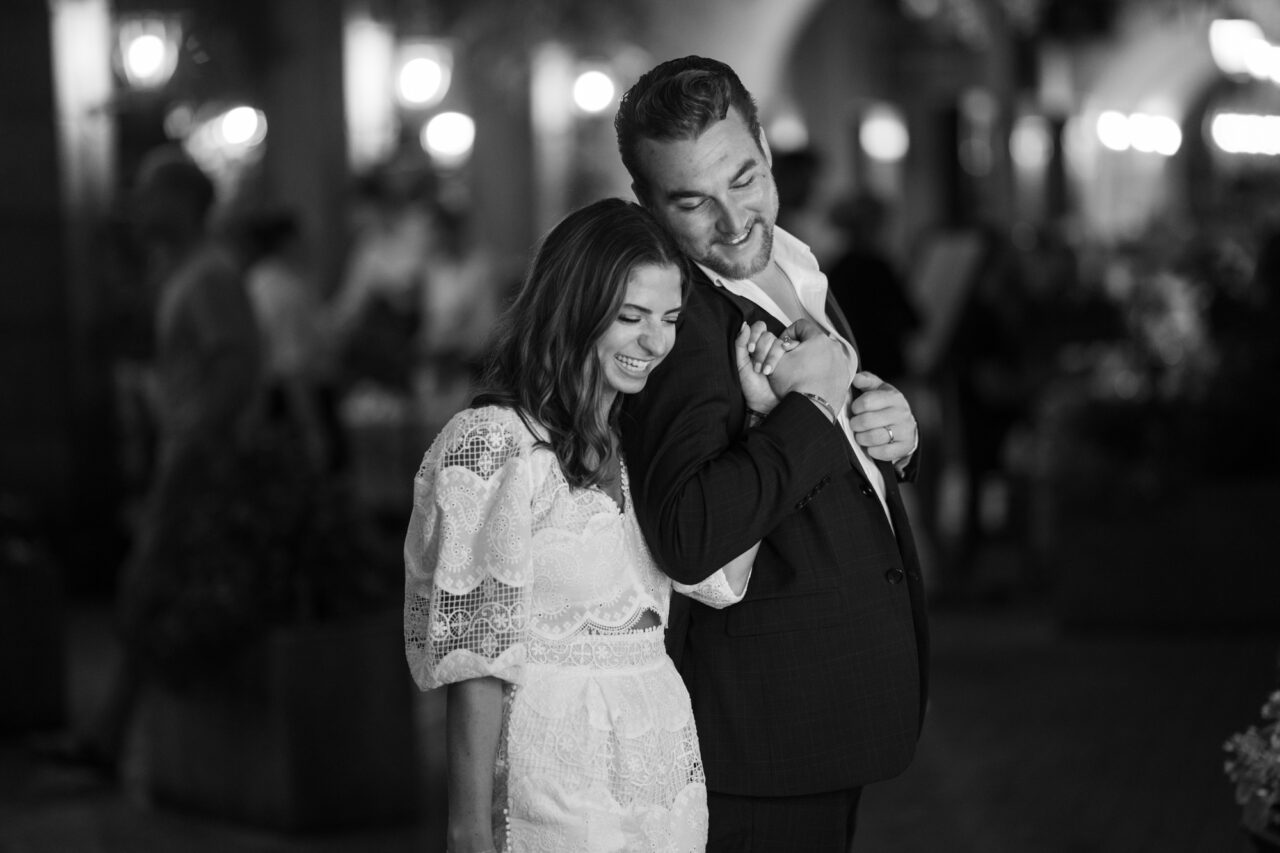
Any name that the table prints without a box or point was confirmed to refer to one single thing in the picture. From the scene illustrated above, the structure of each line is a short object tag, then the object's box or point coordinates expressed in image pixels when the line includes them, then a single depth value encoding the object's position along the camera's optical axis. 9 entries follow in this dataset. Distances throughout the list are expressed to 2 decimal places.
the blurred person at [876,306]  7.41
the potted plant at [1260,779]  2.83
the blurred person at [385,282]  9.16
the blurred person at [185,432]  5.08
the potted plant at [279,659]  5.00
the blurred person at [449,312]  9.62
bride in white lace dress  2.35
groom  2.39
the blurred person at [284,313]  7.57
